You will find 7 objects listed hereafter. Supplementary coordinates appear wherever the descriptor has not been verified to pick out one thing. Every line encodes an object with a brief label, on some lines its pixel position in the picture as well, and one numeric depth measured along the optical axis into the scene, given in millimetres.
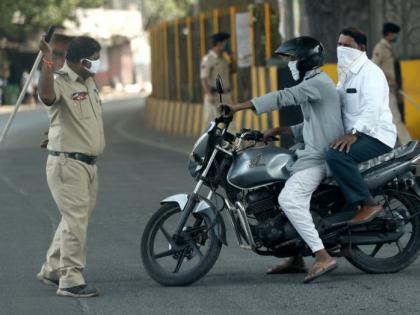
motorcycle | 12666
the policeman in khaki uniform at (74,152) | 12424
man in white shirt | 12596
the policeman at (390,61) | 25396
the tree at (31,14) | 78896
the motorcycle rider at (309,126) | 12520
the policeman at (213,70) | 28537
